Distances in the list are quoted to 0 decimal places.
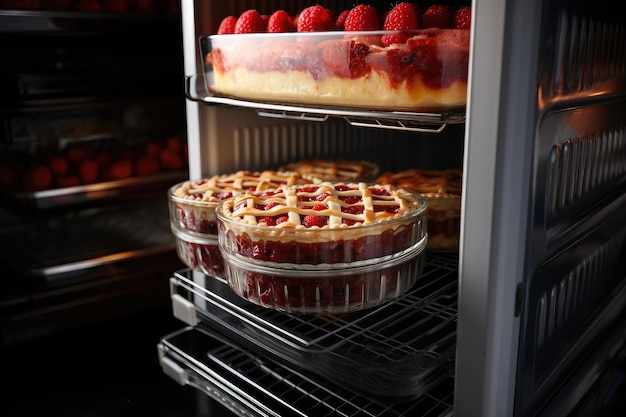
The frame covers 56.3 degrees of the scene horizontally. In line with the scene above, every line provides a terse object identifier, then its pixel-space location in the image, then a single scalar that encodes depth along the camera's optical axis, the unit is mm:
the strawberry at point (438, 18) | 704
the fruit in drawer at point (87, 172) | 1644
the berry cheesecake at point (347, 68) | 650
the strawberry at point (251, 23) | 851
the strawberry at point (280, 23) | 830
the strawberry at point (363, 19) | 742
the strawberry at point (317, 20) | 794
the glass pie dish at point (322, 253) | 700
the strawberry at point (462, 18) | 675
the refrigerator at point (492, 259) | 571
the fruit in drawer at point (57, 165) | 1619
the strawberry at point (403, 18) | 712
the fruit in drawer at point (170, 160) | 1795
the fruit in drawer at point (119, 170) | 1697
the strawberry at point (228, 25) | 898
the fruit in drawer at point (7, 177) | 1548
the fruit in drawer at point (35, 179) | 1563
